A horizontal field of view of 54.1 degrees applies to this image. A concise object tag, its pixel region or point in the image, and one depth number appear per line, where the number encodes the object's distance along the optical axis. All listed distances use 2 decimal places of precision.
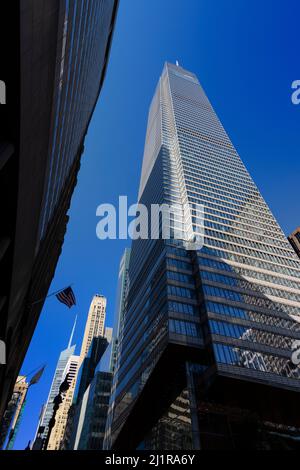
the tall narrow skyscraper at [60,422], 151.88
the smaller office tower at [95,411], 85.31
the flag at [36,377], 32.76
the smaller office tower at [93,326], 180.54
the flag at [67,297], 24.58
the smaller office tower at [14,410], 74.38
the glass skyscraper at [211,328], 43.25
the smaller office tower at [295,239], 130.95
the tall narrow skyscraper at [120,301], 99.87
